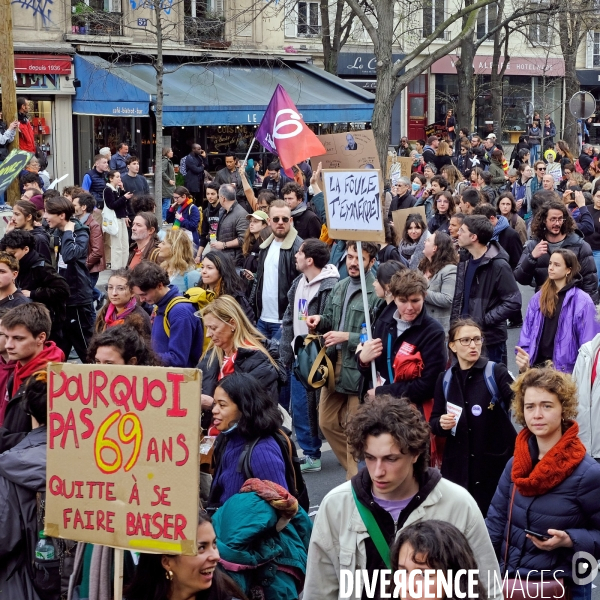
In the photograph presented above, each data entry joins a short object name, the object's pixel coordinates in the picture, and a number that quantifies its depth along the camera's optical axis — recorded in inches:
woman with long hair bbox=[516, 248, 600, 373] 277.3
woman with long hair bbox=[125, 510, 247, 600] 143.3
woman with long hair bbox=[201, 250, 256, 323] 296.8
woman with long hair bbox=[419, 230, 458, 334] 318.3
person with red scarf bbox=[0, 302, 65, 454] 221.1
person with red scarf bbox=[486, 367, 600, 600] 173.8
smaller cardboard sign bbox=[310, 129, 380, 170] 476.4
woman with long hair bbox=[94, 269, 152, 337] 285.1
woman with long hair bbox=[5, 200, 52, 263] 376.8
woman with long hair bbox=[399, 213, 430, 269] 406.6
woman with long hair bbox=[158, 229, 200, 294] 334.6
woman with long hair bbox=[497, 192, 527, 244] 508.8
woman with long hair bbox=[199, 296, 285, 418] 238.1
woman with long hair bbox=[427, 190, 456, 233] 442.0
